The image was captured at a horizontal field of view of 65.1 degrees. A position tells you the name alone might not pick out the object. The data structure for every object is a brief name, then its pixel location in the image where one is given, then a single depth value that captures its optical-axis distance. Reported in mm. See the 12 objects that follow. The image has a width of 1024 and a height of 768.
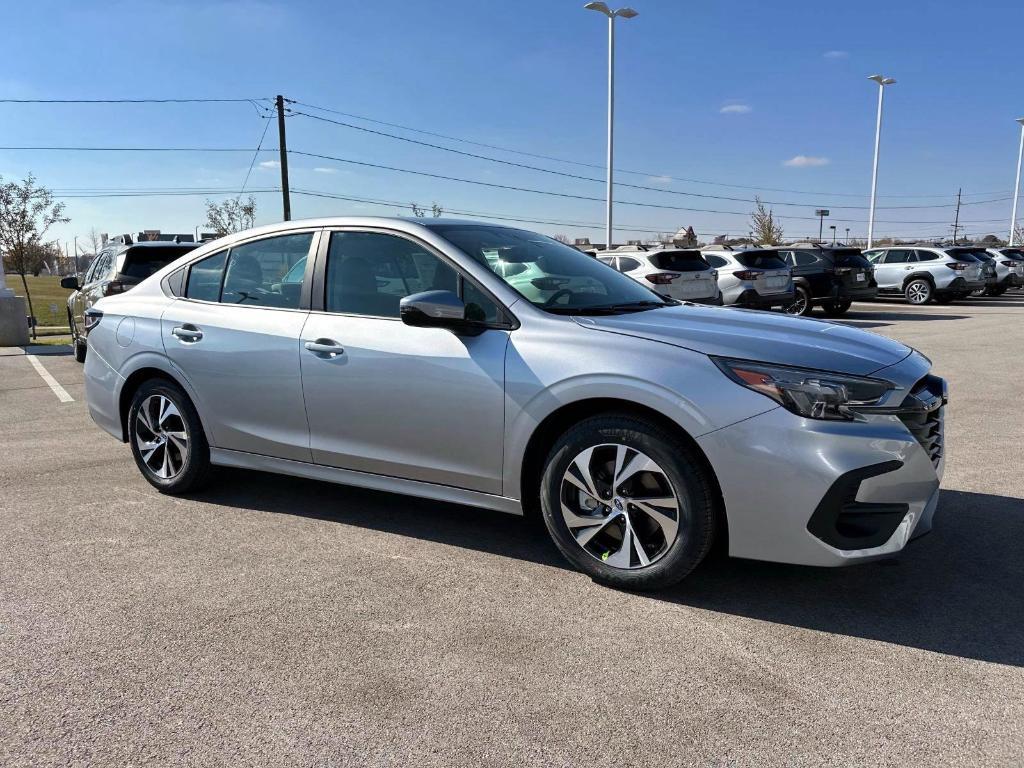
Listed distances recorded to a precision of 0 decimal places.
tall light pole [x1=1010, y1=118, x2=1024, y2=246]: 49184
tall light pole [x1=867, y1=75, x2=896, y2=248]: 39031
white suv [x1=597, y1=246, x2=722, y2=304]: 14633
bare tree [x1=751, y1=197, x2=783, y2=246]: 56175
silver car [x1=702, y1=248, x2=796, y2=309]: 16656
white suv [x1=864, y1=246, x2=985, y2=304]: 22922
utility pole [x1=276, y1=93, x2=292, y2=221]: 30750
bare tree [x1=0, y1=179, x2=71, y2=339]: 25172
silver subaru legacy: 3092
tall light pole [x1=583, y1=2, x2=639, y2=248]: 25094
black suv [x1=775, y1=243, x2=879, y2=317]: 18969
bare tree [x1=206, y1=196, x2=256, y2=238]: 50469
